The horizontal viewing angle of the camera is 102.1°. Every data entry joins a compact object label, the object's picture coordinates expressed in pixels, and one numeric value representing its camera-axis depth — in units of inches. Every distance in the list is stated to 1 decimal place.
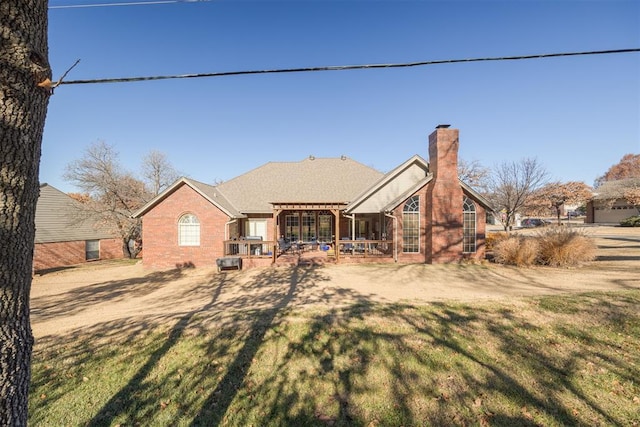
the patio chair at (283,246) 679.7
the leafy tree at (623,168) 2401.6
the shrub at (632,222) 1282.0
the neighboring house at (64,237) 804.6
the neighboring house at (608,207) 1432.1
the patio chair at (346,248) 674.8
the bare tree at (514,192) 967.8
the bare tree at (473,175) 1300.4
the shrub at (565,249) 504.7
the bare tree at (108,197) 840.3
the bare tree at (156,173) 1038.4
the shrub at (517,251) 522.6
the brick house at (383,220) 608.1
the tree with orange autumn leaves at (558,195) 1201.6
